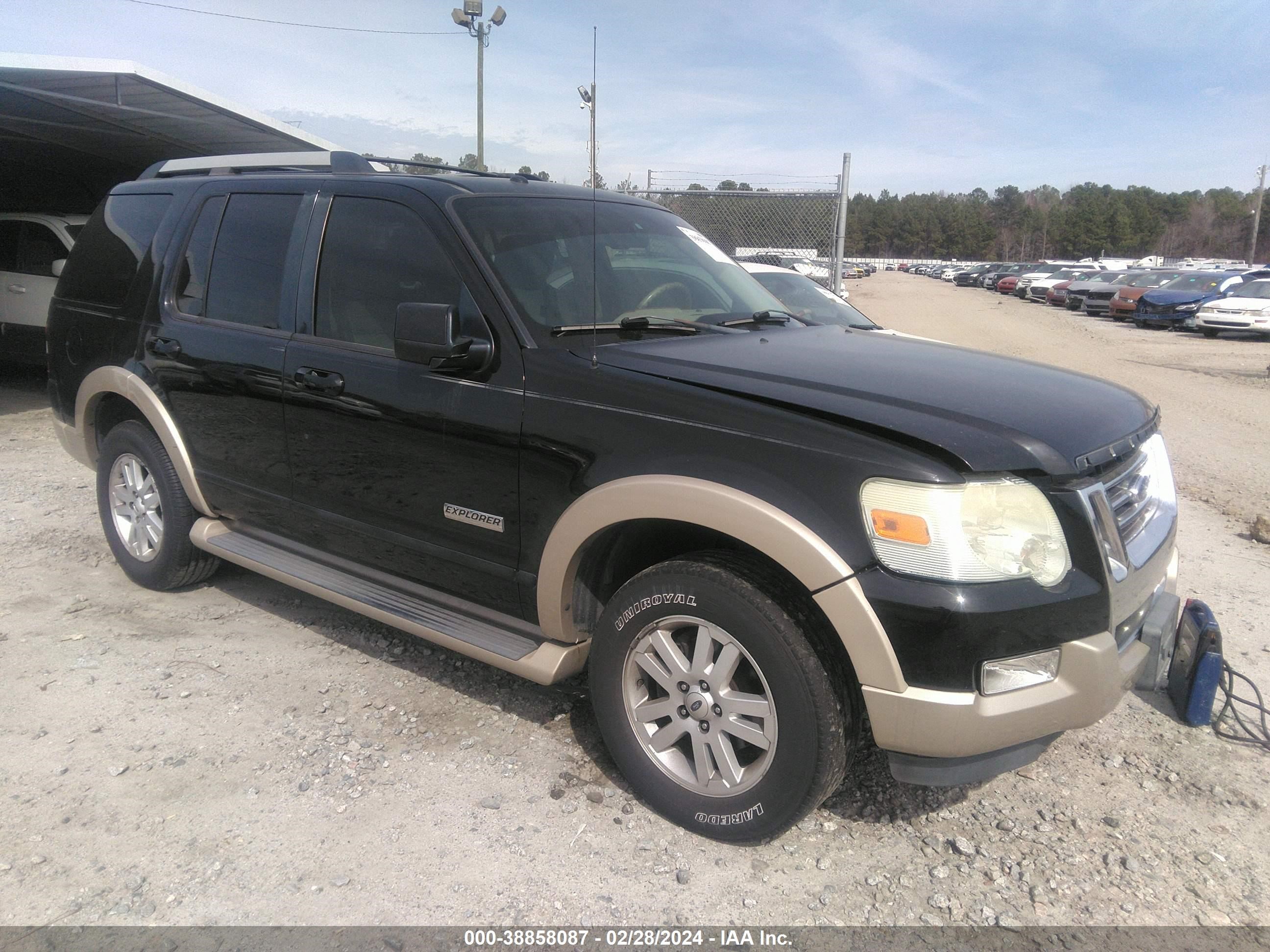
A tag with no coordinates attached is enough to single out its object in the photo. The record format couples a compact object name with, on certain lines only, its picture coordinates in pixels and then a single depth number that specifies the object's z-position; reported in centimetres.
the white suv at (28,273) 966
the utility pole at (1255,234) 7144
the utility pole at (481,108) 1848
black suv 238
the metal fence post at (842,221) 999
